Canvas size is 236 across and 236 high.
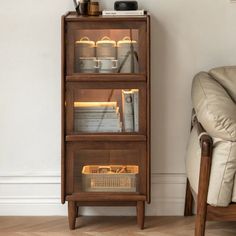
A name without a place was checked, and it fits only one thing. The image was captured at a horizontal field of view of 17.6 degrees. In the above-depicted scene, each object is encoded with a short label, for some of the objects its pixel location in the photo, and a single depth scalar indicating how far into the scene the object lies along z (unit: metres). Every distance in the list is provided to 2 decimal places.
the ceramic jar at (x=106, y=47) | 4.16
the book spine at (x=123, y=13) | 4.15
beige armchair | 3.53
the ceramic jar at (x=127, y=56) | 4.17
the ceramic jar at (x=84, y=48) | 4.16
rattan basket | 4.30
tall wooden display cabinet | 4.13
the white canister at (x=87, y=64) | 4.19
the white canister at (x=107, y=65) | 4.19
